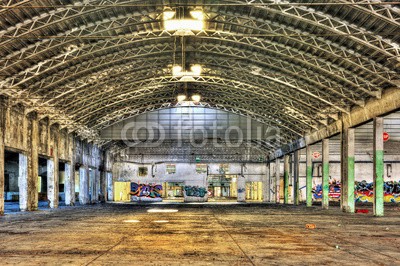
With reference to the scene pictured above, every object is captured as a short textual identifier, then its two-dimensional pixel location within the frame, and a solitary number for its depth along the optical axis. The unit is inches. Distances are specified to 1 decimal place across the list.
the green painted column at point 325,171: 1811.0
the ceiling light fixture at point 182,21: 976.3
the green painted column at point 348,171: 1517.0
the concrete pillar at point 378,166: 1299.2
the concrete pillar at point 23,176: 1504.7
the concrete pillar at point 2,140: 1309.1
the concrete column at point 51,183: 1773.1
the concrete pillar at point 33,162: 1540.4
